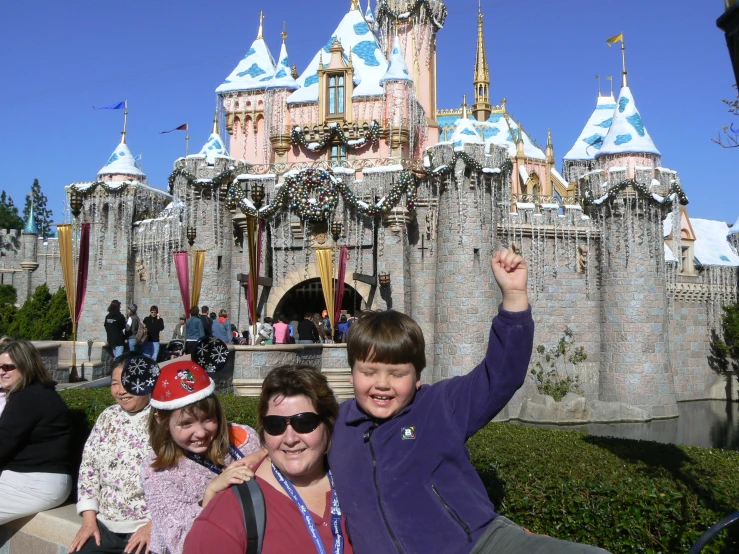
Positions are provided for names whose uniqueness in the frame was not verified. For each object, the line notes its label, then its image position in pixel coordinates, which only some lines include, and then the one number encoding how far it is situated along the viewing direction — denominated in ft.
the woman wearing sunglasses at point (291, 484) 8.54
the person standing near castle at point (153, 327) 54.24
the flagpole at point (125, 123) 85.71
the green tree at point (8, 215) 191.93
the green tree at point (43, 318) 95.96
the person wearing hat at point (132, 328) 52.37
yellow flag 82.53
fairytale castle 67.67
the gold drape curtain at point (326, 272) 64.44
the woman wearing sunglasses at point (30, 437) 15.46
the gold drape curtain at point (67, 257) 60.80
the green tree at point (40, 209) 206.69
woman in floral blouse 13.15
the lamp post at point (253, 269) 56.54
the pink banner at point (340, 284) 66.13
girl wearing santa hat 10.68
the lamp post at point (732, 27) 8.06
